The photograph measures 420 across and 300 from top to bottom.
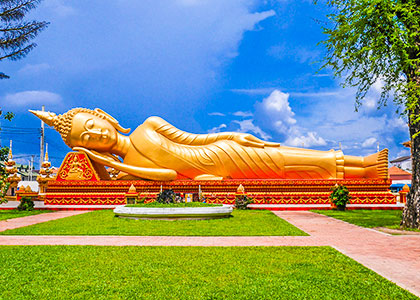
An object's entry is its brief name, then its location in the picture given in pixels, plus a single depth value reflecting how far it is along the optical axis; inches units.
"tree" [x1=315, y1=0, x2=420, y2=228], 427.5
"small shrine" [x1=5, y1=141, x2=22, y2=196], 1113.4
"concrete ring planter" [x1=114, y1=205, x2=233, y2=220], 518.9
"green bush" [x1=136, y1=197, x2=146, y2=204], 700.4
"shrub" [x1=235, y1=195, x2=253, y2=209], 702.5
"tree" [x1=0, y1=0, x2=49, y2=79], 647.8
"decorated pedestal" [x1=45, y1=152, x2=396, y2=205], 761.0
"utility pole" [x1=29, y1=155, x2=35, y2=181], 2067.5
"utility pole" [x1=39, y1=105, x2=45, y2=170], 1321.4
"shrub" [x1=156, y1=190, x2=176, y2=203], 607.2
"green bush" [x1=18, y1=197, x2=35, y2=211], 721.0
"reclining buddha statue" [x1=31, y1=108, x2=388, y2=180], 788.0
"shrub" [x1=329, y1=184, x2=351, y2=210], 689.6
